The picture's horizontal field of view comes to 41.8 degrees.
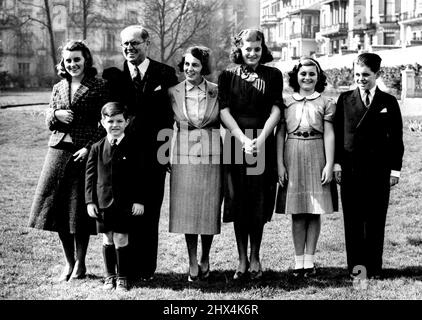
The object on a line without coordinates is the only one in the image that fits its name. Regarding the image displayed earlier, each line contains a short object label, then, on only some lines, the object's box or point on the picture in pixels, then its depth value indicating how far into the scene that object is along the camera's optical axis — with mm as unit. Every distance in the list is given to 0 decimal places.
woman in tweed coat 4492
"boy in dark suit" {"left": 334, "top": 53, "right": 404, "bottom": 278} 4520
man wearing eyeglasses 4449
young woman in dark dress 4586
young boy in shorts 4254
